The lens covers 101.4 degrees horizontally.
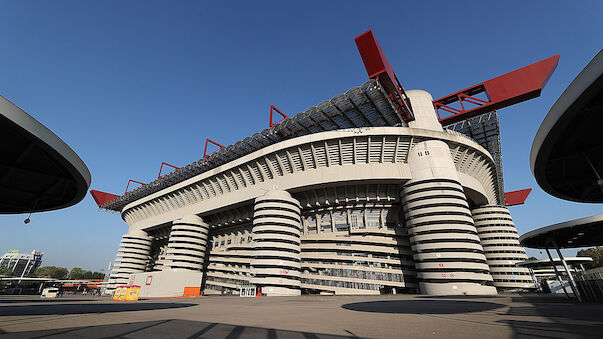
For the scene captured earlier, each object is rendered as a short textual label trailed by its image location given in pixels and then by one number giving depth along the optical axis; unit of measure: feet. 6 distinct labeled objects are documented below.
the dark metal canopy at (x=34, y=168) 22.07
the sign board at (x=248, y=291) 97.60
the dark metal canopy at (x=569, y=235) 42.28
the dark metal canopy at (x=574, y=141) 18.60
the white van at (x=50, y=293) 118.38
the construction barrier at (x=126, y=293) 80.38
